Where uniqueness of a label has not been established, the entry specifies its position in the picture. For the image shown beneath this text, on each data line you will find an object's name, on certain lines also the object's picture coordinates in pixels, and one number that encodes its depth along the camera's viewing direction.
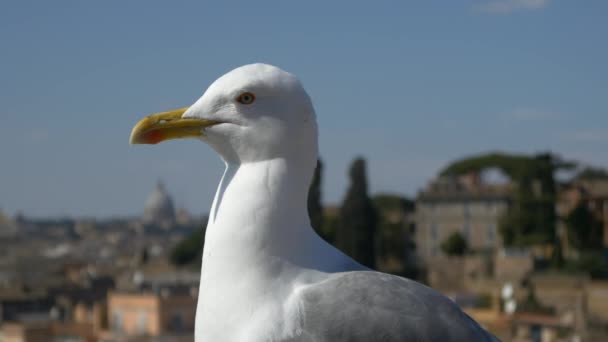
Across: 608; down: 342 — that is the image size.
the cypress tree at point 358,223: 21.08
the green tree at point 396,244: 27.16
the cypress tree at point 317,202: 23.00
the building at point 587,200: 26.81
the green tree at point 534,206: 25.73
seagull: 1.55
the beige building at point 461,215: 30.05
